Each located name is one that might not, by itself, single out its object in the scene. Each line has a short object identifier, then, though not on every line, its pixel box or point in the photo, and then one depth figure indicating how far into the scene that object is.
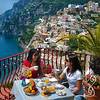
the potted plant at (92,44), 1.71
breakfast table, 1.32
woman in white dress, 1.49
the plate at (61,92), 1.35
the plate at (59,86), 1.44
